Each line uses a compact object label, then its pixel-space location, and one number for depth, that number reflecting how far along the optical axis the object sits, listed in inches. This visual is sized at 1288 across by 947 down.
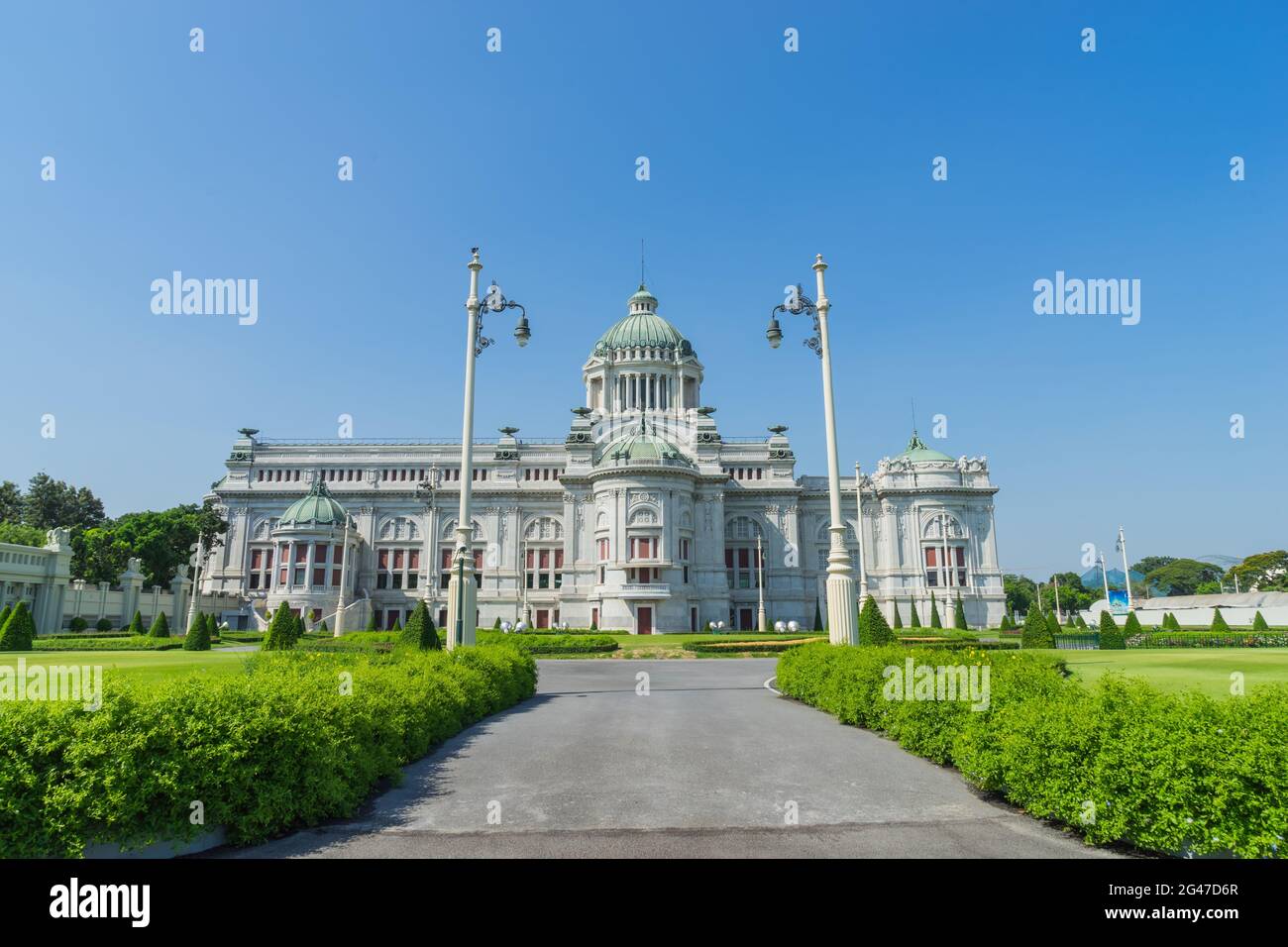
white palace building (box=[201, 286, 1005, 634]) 2696.9
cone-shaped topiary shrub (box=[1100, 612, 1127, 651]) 1648.6
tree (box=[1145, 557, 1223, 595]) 5457.7
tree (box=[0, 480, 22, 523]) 2960.1
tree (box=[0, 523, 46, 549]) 2500.9
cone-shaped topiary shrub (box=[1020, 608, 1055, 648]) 1590.8
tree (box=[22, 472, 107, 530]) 3093.0
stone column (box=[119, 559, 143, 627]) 2208.4
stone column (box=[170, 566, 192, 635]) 2232.7
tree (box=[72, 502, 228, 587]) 2586.1
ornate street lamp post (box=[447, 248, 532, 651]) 849.7
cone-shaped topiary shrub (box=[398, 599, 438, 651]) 908.0
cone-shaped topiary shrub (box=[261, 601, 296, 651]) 1354.7
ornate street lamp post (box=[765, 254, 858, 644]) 836.6
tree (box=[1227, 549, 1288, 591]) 4402.1
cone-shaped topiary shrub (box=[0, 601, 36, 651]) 1344.7
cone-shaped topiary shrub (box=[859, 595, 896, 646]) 916.0
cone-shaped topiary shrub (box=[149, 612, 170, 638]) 1824.6
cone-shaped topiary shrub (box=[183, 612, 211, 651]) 1541.6
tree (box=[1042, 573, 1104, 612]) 4901.6
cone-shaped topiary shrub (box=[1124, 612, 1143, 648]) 1760.6
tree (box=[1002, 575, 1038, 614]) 5114.7
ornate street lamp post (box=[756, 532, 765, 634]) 2628.0
